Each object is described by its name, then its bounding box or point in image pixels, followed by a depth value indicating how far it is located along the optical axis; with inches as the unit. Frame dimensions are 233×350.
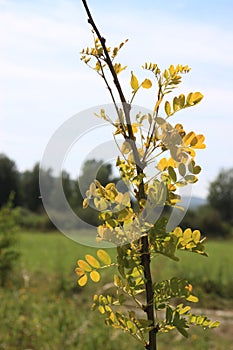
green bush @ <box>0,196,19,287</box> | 281.8
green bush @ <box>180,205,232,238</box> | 1125.1
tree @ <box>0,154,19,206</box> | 1268.5
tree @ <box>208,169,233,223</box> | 1389.0
